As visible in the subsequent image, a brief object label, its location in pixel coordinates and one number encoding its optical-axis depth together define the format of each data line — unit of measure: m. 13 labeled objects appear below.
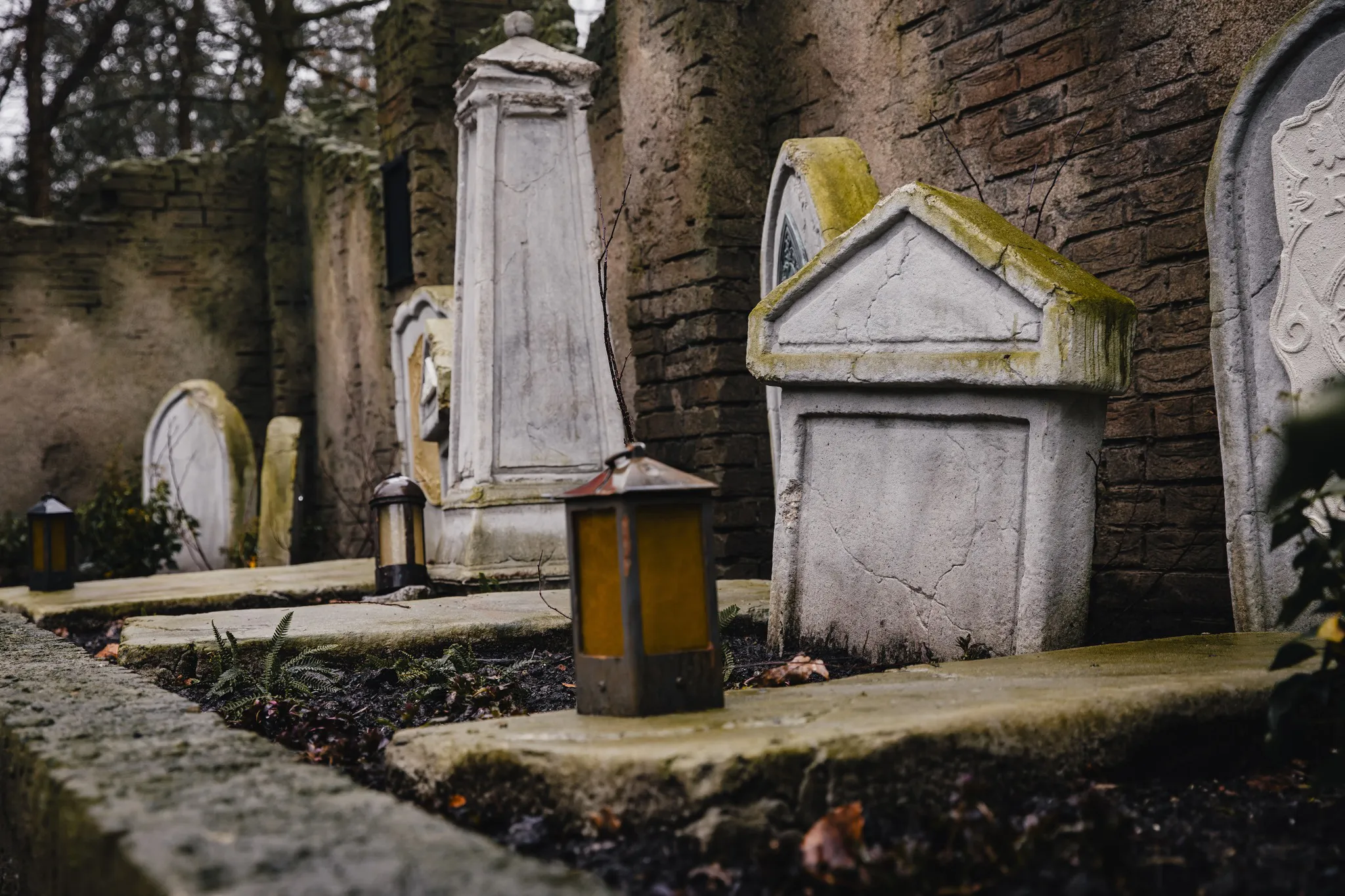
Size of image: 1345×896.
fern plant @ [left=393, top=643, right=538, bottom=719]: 2.53
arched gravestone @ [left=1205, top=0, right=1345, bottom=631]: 2.61
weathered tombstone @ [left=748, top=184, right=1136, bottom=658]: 2.55
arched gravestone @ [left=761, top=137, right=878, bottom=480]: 3.70
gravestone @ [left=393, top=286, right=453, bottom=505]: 6.14
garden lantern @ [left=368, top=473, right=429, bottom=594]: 4.66
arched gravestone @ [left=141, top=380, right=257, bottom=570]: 8.20
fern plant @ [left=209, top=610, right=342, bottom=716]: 2.78
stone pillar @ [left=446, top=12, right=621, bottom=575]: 4.60
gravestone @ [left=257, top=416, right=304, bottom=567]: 8.30
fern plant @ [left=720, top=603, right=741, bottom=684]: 3.24
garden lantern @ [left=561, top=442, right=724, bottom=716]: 1.92
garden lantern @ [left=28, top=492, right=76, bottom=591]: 5.31
